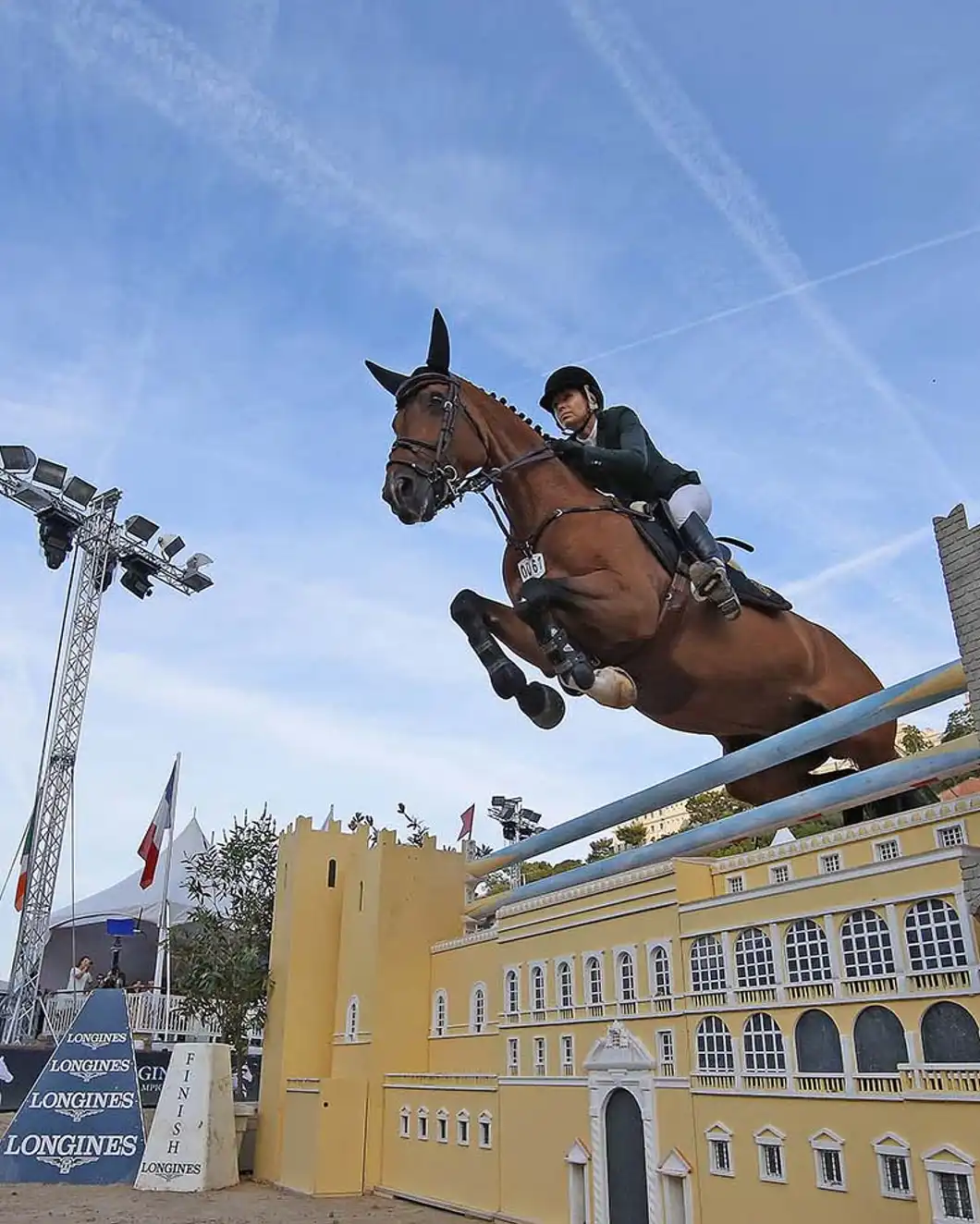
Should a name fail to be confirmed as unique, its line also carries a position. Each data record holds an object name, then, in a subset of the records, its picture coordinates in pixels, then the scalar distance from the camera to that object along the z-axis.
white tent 26.84
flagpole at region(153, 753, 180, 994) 22.53
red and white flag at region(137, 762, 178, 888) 22.95
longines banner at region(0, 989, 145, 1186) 17.06
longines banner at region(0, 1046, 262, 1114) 18.70
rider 3.94
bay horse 3.59
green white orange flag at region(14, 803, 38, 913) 21.06
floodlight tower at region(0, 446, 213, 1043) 20.28
